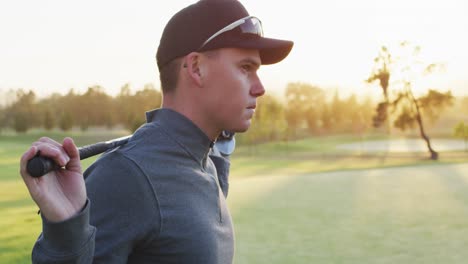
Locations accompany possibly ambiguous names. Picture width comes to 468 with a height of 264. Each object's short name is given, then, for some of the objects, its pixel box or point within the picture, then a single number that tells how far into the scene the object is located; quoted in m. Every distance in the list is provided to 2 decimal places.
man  2.21
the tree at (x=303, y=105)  99.19
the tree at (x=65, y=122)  75.38
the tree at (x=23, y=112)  76.81
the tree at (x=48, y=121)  76.25
